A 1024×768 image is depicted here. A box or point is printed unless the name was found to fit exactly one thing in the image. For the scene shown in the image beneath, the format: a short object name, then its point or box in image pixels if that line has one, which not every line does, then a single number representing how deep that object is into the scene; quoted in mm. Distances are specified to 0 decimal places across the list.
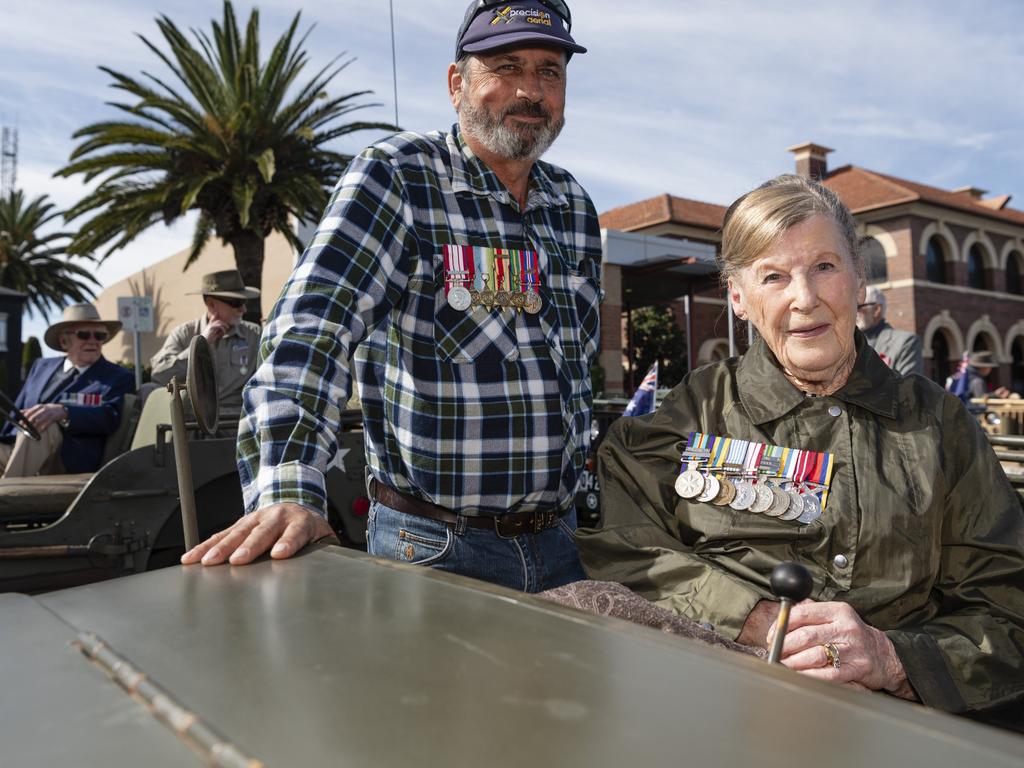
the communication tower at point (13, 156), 38094
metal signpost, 9781
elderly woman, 1648
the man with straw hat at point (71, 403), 5457
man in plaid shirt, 1991
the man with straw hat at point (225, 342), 6199
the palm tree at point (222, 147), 14539
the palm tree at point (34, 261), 27969
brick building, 31938
